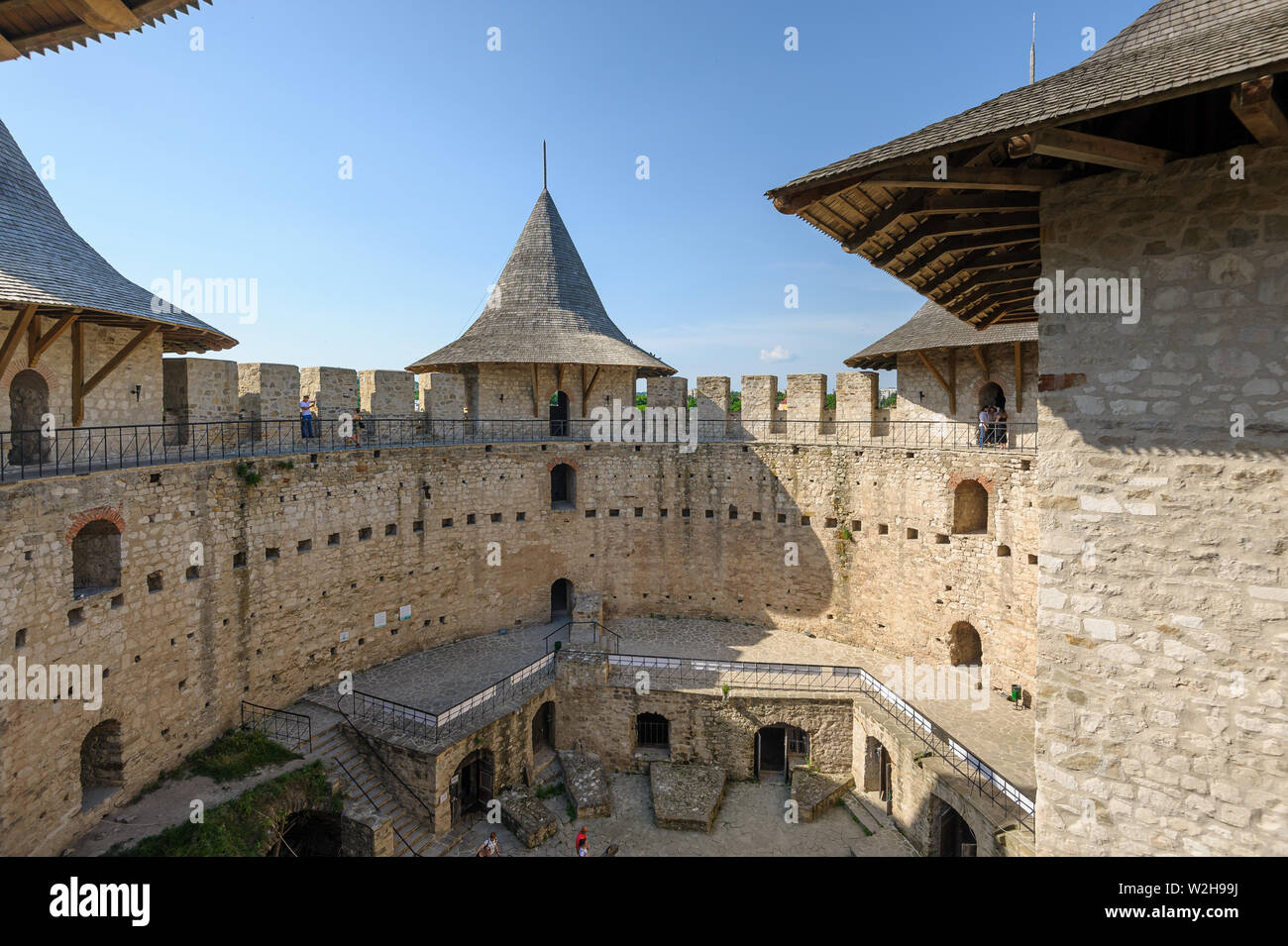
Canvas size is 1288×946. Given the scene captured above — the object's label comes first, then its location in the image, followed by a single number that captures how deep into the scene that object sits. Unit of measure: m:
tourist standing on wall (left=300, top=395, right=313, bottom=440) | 14.20
